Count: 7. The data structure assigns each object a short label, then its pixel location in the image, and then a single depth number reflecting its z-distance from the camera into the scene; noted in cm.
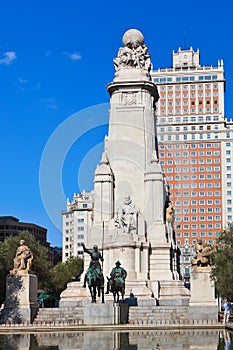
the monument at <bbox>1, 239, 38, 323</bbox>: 4062
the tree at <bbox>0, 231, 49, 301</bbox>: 6794
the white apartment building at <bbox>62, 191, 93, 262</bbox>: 14950
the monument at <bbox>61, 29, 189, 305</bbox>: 4806
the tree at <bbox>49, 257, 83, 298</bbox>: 9056
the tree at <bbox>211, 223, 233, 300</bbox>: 5200
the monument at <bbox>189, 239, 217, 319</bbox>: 4017
